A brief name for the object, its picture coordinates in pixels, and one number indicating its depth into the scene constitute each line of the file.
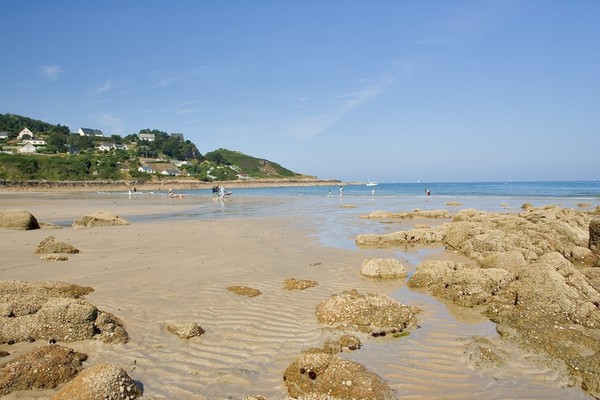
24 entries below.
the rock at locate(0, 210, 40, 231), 18.38
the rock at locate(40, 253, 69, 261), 11.78
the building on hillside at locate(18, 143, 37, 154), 124.03
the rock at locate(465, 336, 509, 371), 5.50
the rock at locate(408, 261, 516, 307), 8.30
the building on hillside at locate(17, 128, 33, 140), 152.38
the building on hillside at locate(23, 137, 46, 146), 138.77
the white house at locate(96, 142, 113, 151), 154.93
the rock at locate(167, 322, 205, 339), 6.37
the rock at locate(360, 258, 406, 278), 10.41
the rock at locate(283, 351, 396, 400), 4.57
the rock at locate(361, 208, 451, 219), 26.64
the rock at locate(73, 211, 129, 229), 20.16
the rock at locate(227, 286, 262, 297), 8.76
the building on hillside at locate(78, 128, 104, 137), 195.66
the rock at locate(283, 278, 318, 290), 9.34
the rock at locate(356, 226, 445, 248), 15.52
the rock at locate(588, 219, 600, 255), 12.31
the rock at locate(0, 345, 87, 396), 4.56
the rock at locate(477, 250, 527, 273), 9.93
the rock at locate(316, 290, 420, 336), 6.77
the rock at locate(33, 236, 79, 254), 12.70
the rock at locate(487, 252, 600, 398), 5.49
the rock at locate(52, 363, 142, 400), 4.08
